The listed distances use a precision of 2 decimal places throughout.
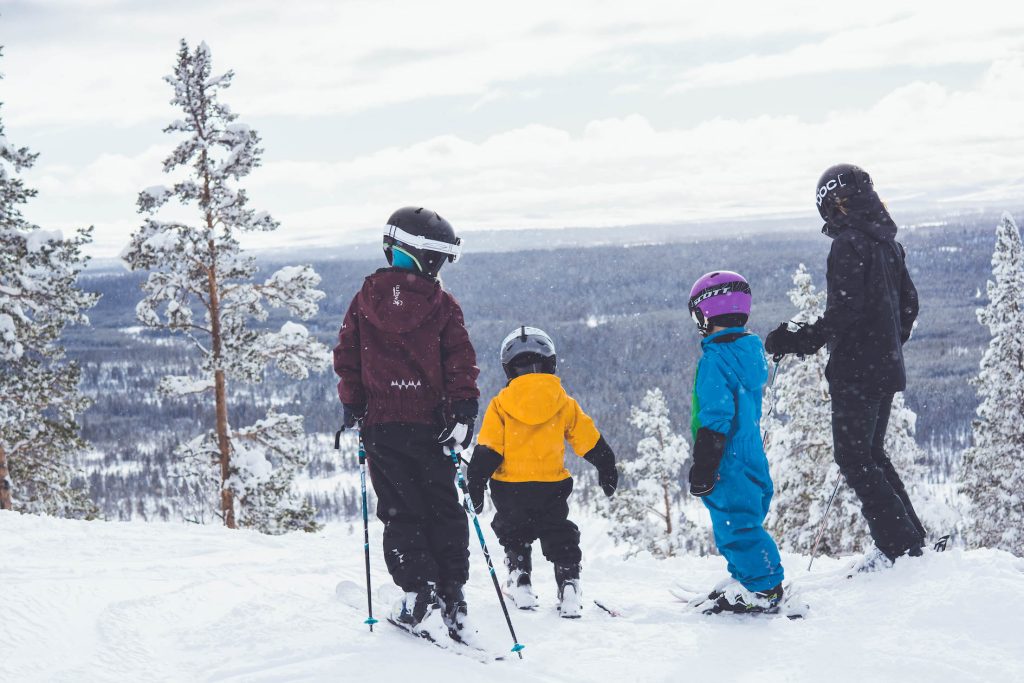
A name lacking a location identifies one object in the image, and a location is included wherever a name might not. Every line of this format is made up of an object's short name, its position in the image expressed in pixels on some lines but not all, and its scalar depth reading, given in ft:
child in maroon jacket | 13.85
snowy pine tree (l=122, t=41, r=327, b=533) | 49.75
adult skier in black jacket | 15.49
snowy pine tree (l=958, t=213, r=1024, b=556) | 56.03
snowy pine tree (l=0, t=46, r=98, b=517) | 53.01
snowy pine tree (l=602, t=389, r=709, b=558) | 85.56
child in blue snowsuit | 14.55
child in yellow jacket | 16.07
